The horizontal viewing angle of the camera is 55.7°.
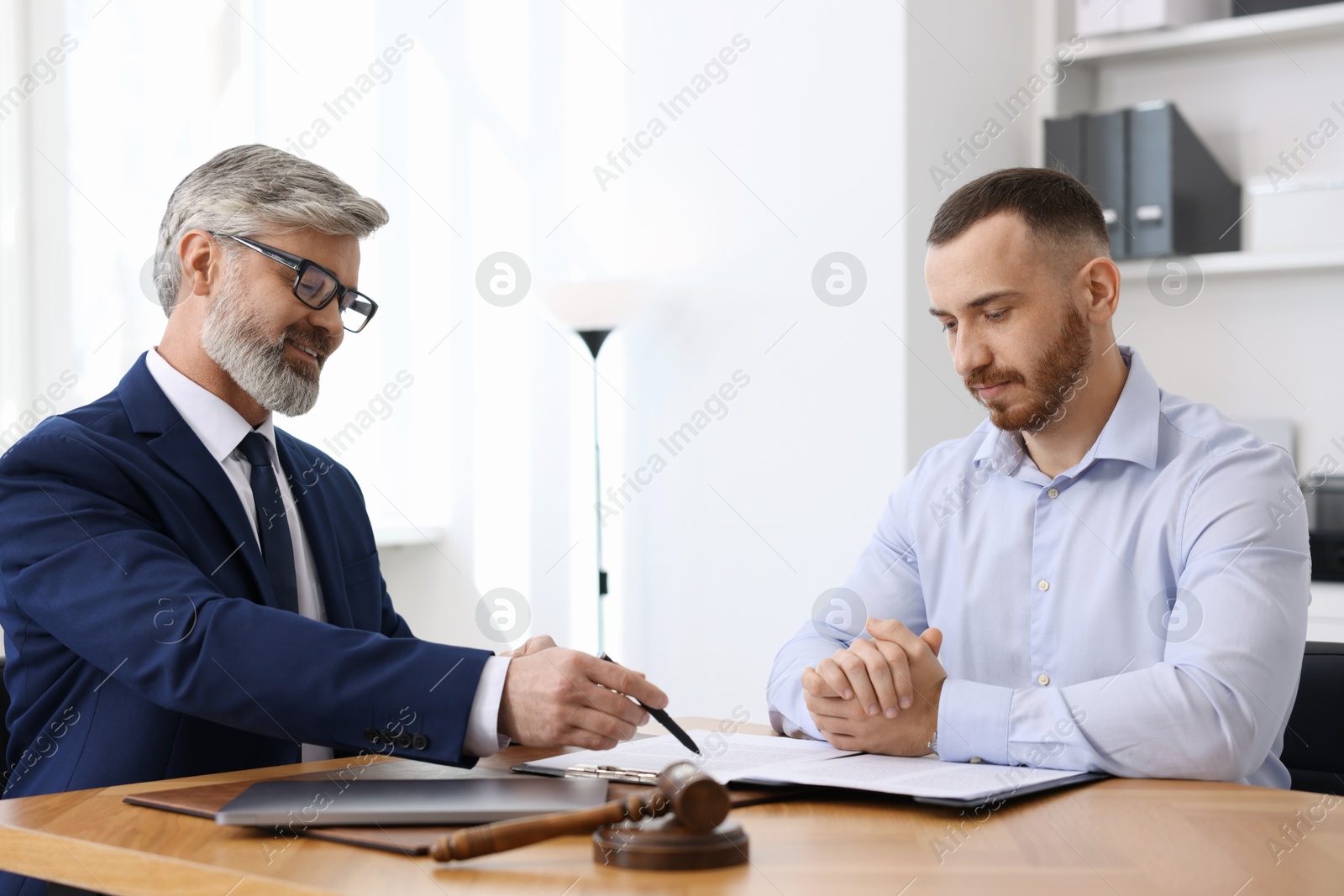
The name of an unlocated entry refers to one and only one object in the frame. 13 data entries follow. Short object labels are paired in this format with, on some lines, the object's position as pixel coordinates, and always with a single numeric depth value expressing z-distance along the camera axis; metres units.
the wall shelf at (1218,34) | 3.28
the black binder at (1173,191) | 3.29
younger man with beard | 1.34
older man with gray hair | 1.28
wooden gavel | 0.92
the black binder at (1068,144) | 3.40
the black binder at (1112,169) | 3.35
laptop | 1.04
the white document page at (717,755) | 1.27
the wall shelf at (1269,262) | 3.20
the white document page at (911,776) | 1.13
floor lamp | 3.49
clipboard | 1.10
